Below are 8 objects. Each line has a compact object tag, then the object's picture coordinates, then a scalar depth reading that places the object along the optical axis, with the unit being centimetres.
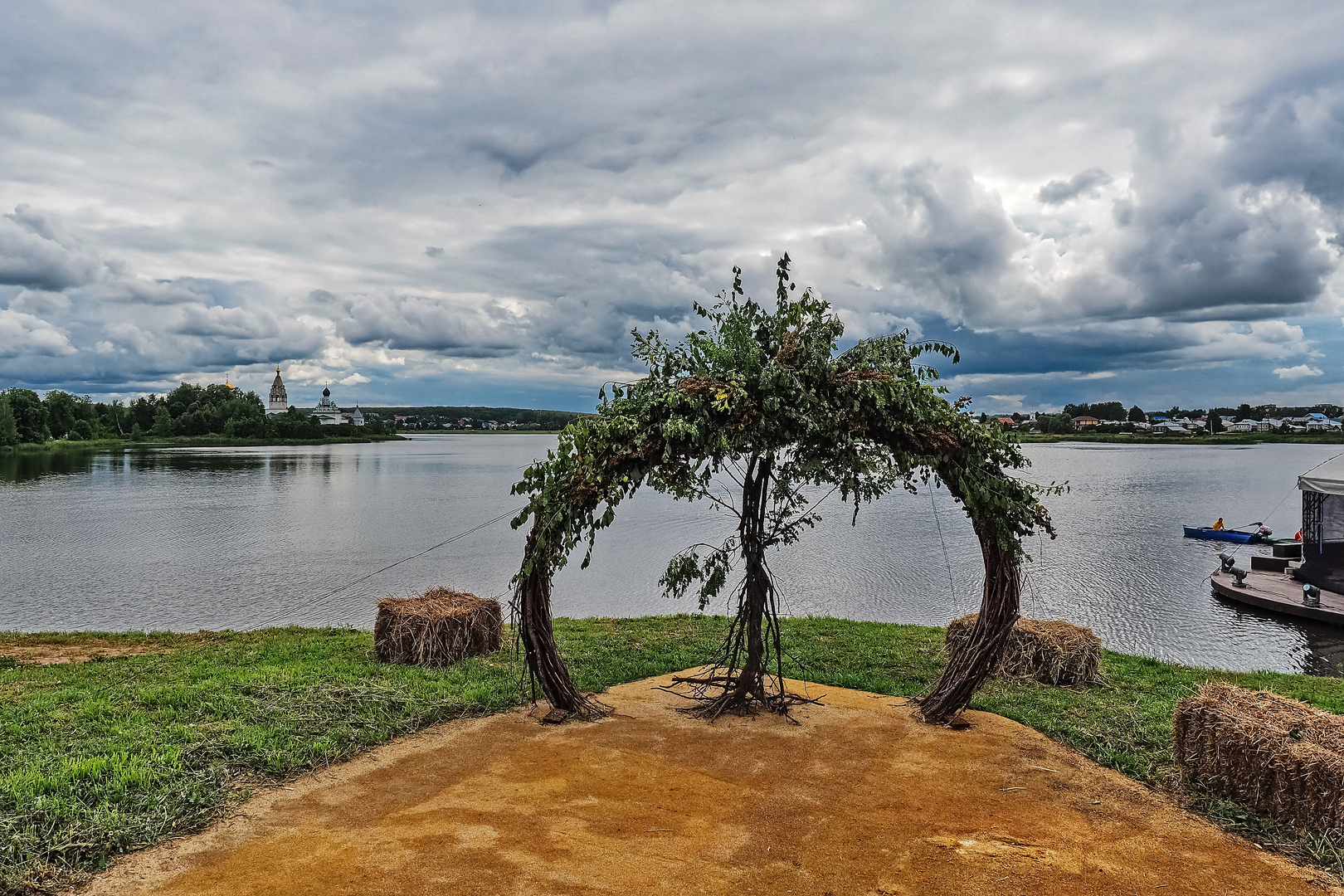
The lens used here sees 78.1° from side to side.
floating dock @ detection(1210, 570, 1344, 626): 1803
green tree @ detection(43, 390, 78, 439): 11188
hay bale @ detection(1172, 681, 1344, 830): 550
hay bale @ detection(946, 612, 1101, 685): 984
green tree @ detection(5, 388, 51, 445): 10250
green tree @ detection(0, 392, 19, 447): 9281
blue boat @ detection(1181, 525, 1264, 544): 3083
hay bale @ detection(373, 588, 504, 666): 1069
